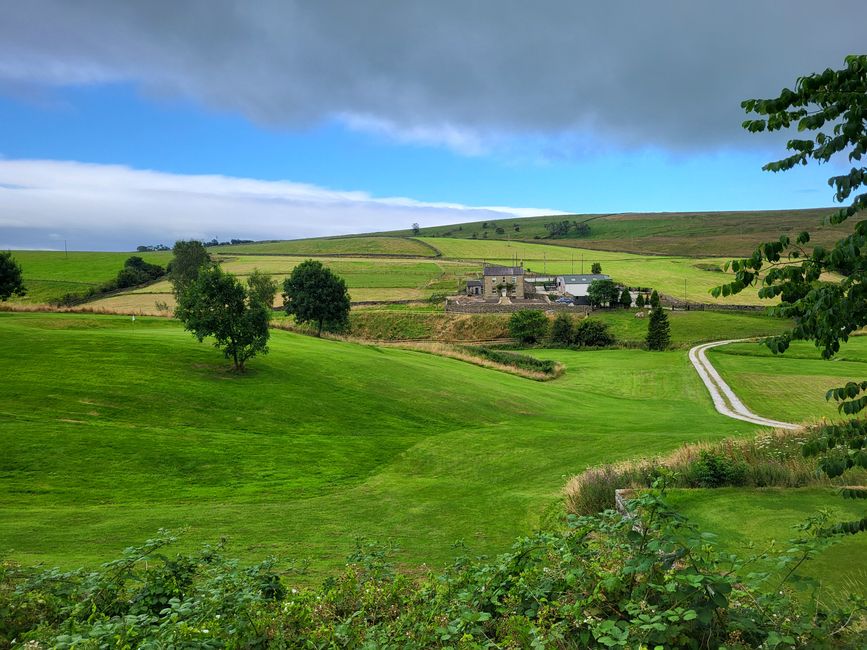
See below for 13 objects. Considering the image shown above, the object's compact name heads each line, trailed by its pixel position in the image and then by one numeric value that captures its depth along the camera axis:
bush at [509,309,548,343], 90.00
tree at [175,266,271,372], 29.64
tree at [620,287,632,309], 109.62
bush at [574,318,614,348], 86.00
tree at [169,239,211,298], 86.50
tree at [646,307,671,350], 79.69
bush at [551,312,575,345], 88.56
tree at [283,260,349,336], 66.12
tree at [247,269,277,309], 89.12
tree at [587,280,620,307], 109.12
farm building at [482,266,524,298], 118.44
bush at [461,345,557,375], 58.84
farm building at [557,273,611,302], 124.75
